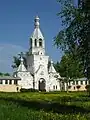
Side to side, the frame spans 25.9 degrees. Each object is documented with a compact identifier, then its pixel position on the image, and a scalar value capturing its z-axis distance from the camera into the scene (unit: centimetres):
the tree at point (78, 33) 1298
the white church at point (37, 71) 5409
